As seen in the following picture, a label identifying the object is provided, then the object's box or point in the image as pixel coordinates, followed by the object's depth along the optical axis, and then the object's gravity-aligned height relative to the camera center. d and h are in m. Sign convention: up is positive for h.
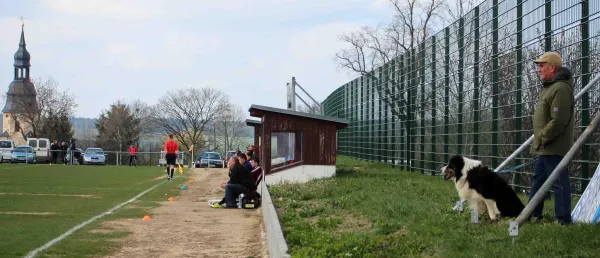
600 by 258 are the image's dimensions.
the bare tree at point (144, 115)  106.56 +5.63
